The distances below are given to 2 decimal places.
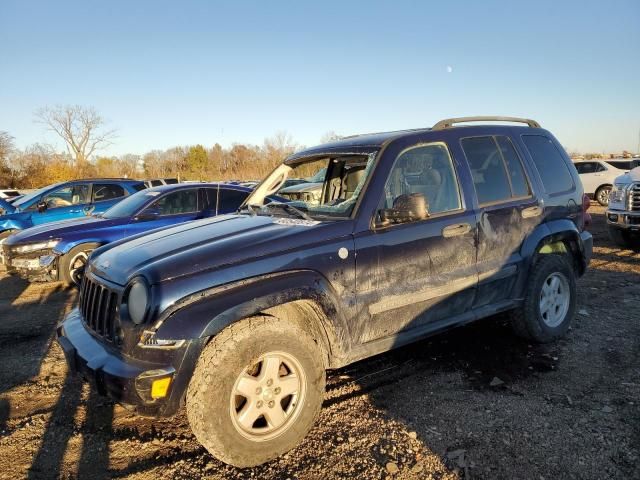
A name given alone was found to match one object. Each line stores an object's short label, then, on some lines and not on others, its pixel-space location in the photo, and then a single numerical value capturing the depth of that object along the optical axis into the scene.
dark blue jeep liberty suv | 2.57
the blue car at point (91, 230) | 6.96
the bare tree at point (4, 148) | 42.84
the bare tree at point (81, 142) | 58.53
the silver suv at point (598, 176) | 18.00
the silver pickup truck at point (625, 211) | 8.59
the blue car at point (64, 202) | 9.69
